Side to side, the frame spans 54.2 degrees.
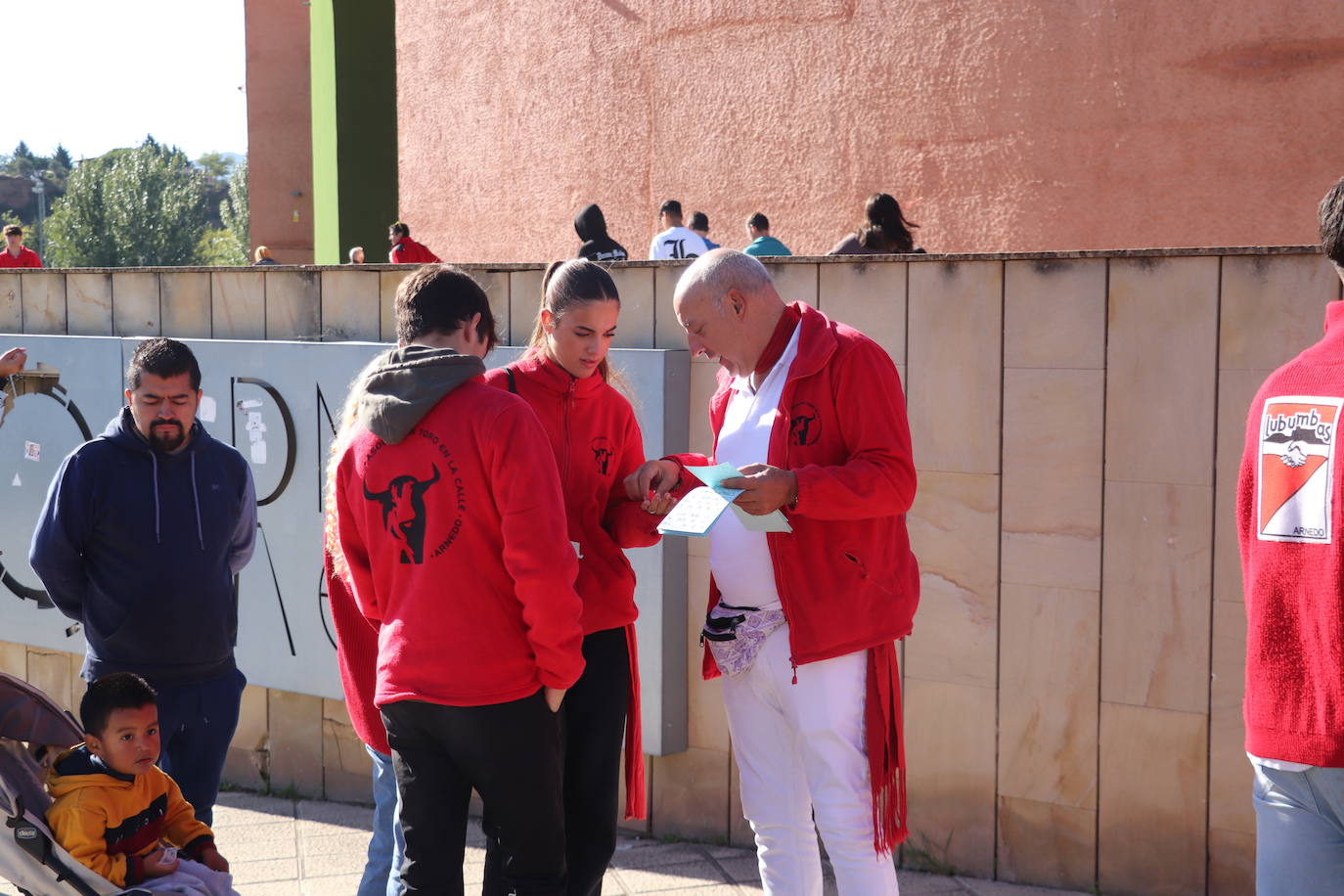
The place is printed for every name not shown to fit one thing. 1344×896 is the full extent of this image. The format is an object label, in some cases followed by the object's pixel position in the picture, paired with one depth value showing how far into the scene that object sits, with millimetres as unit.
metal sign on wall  4242
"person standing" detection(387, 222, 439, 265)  11406
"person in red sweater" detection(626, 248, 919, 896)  2855
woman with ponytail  2973
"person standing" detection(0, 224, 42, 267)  13820
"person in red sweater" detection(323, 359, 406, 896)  2934
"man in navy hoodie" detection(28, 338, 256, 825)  3445
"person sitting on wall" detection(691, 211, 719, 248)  9648
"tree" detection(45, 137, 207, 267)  61688
